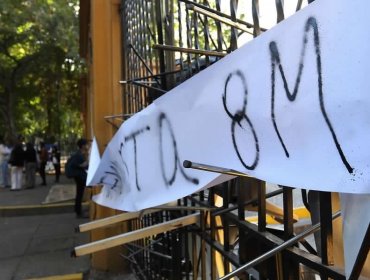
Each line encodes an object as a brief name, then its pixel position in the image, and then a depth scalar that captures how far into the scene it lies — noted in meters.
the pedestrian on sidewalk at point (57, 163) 17.89
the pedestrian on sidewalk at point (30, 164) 14.91
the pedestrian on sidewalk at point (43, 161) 16.73
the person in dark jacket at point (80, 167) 9.53
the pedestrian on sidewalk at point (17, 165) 14.81
